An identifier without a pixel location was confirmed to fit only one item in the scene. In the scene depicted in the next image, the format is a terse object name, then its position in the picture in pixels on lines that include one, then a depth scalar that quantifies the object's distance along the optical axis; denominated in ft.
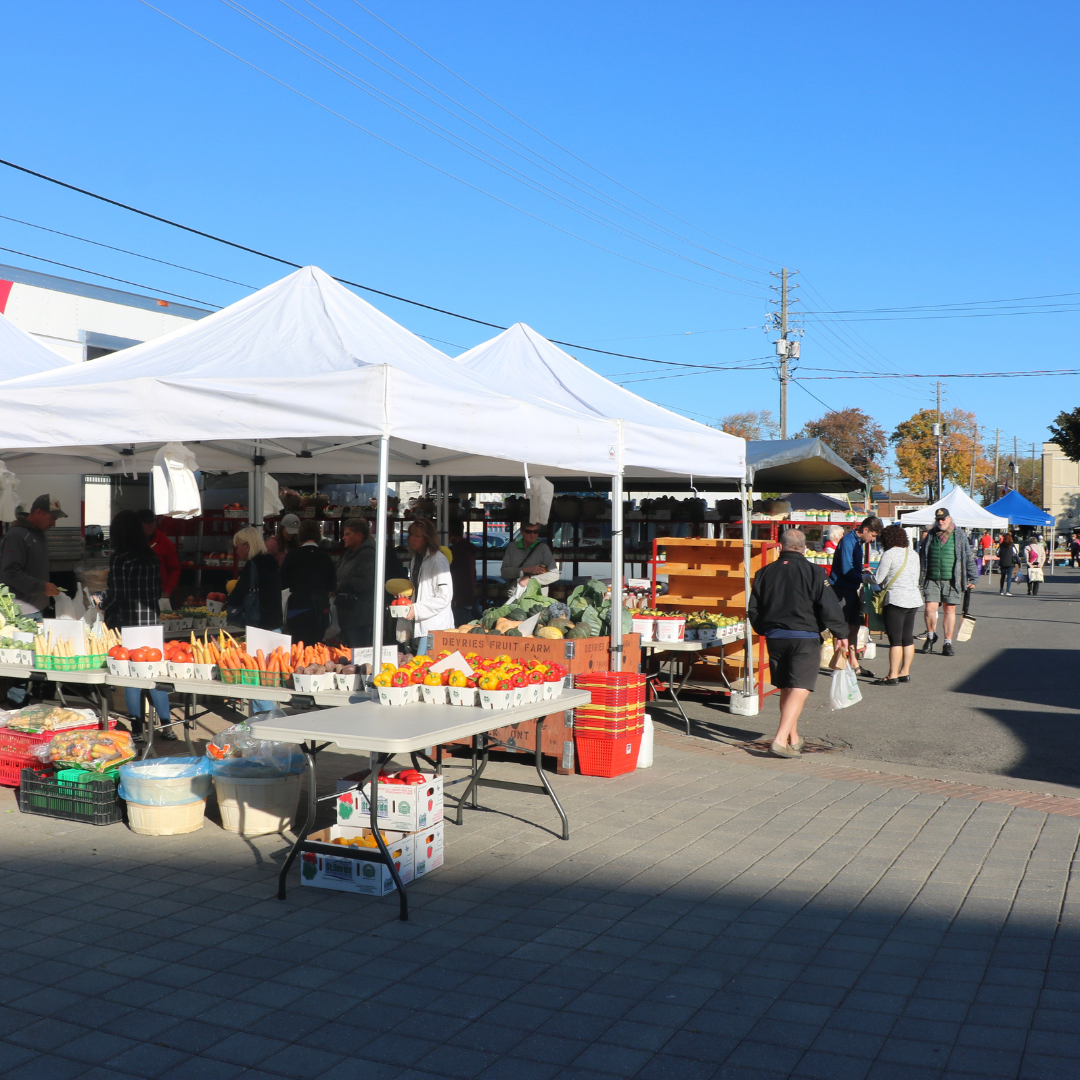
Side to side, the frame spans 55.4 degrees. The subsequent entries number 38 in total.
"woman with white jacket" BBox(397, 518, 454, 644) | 25.64
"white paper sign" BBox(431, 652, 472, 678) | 18.95
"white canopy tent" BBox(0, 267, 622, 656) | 19.15
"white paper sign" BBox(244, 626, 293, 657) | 20.77
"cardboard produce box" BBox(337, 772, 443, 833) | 17.19
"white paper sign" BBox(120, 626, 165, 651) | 22.00
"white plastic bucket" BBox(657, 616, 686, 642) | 31.07
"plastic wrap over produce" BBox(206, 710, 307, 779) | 19.81
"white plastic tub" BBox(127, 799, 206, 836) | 19.62
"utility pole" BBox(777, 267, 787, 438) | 114.42
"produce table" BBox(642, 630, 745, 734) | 30.55
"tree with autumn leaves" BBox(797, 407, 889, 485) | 212.64
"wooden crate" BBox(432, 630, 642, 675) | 24.93
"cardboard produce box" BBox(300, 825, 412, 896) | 16.51
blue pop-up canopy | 113.60
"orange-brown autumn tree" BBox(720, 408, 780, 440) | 195.42
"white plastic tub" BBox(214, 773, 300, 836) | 19.74
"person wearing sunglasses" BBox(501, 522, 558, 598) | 34.27
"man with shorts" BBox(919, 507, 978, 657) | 47.16
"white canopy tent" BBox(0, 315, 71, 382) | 32.22
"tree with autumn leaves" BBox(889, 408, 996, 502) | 232.53
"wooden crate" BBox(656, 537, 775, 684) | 34.55
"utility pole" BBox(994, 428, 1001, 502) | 347.15
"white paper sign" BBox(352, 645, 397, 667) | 20.20
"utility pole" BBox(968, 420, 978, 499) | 244.98
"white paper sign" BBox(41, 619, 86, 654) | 22.20
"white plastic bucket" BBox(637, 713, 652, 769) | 25.77
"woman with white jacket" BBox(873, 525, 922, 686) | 38.73
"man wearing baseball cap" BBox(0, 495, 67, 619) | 27.63
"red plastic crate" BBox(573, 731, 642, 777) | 24.71
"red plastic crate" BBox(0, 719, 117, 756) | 22.26
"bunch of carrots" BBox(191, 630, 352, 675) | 20.33
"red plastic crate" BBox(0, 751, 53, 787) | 22.66
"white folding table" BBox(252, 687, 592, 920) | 15.30
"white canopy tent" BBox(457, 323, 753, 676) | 27.17
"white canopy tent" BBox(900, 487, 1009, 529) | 88.02
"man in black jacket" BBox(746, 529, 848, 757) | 26.55
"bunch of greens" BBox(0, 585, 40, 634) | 24.62
